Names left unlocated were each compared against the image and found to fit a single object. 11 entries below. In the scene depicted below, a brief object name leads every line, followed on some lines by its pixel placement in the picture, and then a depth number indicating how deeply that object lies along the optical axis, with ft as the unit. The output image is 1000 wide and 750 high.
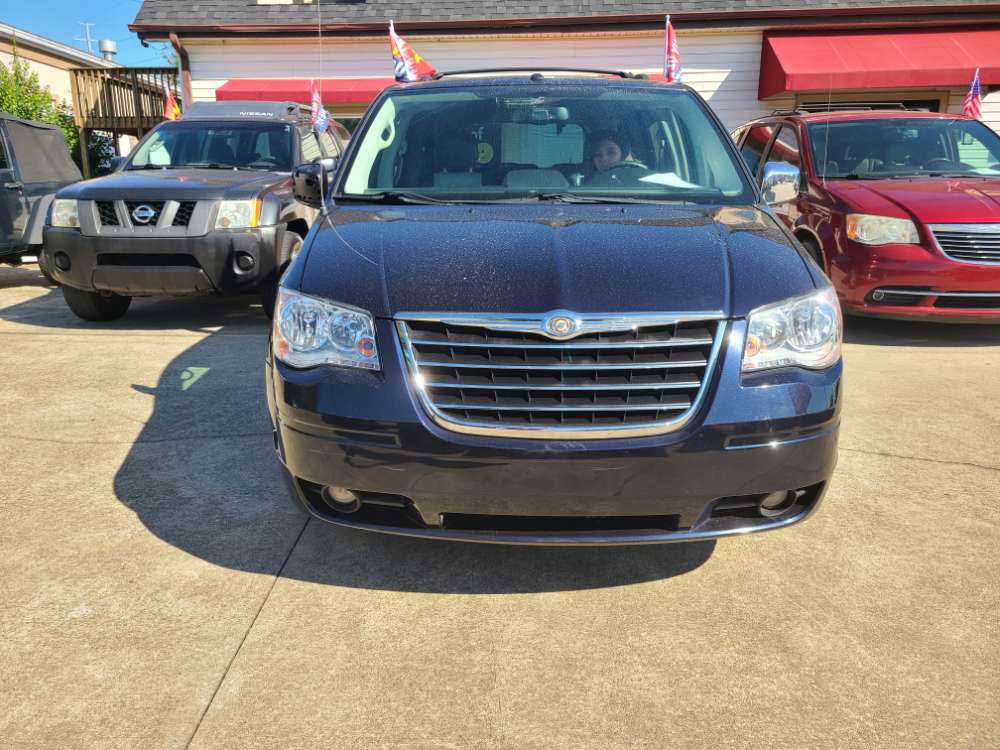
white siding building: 48.08
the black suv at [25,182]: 28.19
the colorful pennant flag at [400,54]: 30.27
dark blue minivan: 7.89
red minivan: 19.80
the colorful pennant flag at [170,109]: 41.55
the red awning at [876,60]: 44.73
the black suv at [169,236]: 21.07
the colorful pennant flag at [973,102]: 37.14
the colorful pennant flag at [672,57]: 38.93
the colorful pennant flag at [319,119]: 28.81
